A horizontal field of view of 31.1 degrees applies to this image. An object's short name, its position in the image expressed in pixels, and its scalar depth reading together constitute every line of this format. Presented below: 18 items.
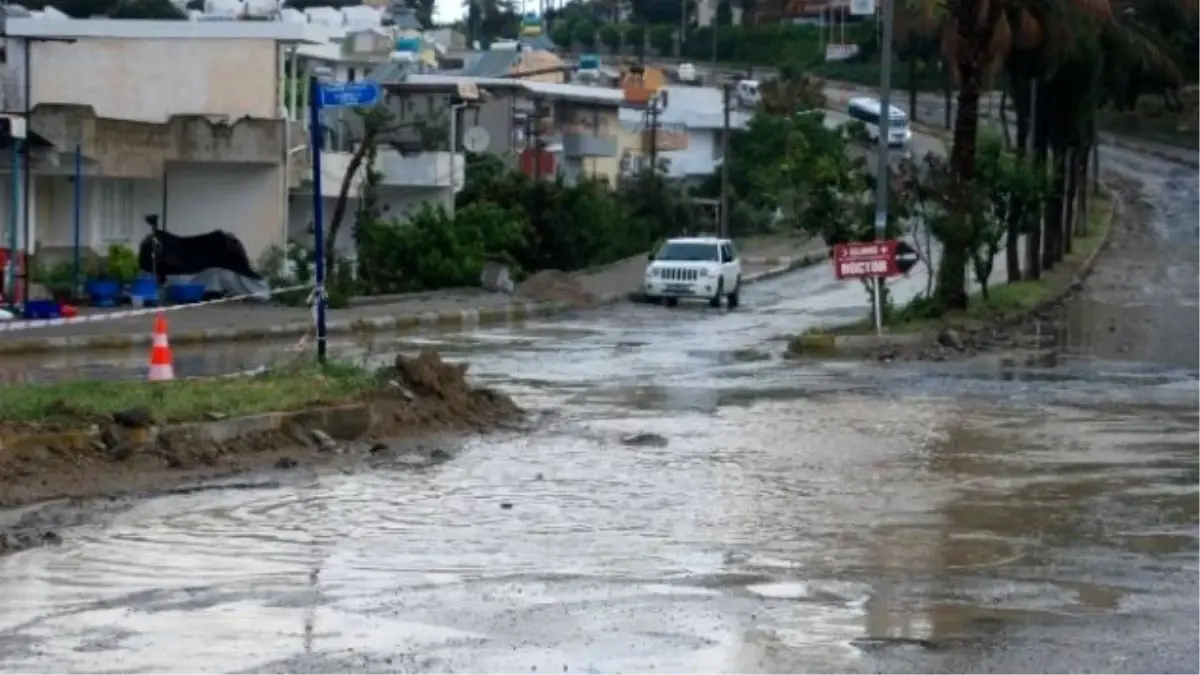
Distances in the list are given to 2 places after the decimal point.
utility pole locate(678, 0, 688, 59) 160.62
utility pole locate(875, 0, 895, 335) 38.31
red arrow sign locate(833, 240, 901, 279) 34.28
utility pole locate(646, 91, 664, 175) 82.58
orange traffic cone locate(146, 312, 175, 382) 20.72
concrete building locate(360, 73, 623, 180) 68.62
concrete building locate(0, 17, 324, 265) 44.25
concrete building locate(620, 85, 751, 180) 103.50
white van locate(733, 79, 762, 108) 116.62
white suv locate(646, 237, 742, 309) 49.53
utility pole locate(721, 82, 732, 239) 71.06
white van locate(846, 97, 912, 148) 92.19
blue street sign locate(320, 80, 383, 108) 21.91
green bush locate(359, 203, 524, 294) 48.81
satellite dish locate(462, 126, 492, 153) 68.69
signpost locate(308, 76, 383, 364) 21.91
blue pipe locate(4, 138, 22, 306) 35.75
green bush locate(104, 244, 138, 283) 40.94
